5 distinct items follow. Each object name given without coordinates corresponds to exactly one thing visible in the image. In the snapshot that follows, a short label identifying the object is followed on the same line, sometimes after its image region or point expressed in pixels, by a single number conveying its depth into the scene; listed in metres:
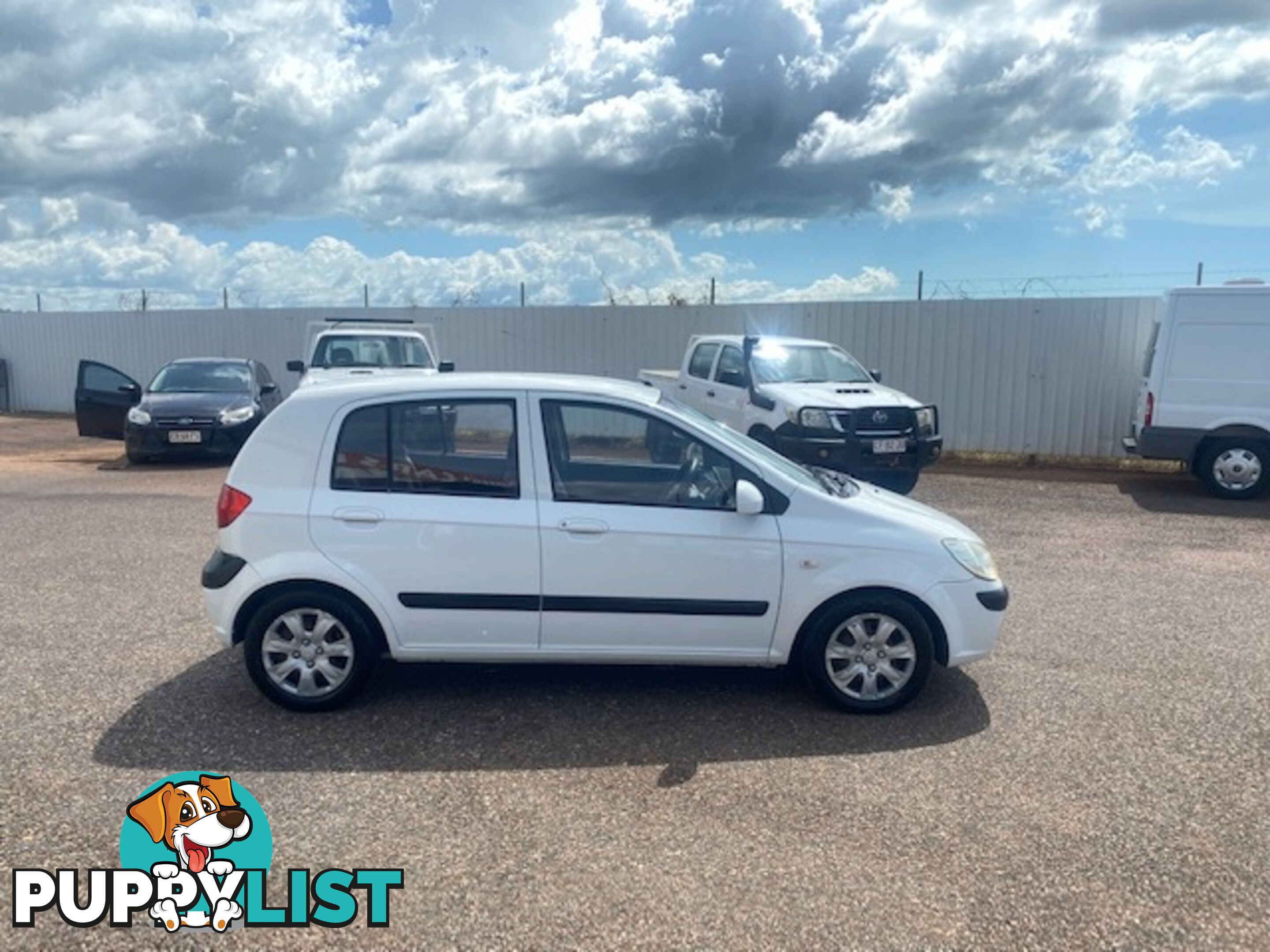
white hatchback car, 4.27
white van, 10.43
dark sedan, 12.84
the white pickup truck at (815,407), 9.88
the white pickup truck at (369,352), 13.03
